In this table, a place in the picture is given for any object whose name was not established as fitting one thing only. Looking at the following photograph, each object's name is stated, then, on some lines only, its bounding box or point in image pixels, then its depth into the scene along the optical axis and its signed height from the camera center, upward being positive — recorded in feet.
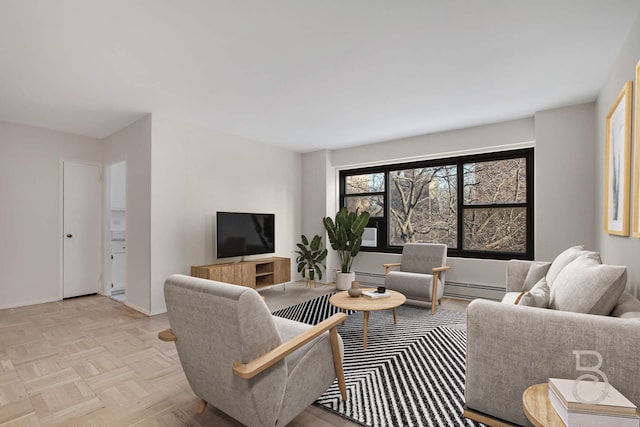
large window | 14.60 +0.61
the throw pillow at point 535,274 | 9.75 -1.82
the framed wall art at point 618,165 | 7.29 +1.26
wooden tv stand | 13.83 -2.67
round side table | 3.57 -2.28
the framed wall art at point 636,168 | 6.48 +0.97
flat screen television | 14.79 -0.93
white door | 15.87 -0.69
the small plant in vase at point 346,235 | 17.11 -1.11
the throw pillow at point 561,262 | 7.90 -1.21
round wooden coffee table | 9.87 -2.83
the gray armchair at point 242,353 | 4.74 -2.19
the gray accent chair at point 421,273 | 13.15 -2.55
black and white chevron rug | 6.36 -3.93
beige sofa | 4.12 -1.78
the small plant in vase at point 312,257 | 18.35 -2.45
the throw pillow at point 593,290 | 5.04 -1.21
